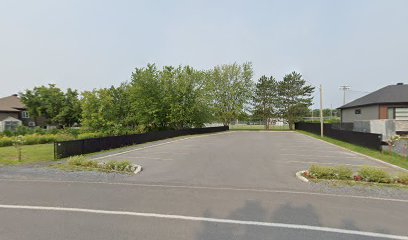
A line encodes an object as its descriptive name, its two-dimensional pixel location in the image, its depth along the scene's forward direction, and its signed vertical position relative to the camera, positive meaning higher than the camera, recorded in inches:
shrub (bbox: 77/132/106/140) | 877.6 -55.6
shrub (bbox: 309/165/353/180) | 322.0 -75.6
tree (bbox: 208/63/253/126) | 2071.9 +267.9
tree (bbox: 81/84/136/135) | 1020.5 +35.1
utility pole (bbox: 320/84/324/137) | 1063.0 +54.1
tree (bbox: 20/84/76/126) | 1705.2 +127.8
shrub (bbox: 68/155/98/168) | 387.7 -71.7
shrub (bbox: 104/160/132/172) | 366.6 -73.5
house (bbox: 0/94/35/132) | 1529.3 +63.5
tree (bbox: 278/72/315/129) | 2003.0 +212.2
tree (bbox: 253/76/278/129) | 2055.9 +201.8
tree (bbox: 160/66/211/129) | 1268.5 +145.0
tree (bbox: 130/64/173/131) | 1235.2 +117.1
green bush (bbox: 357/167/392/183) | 306.3 -75.5
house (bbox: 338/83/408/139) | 836.6 +42.8
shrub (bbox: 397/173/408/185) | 298.2 -77.0
